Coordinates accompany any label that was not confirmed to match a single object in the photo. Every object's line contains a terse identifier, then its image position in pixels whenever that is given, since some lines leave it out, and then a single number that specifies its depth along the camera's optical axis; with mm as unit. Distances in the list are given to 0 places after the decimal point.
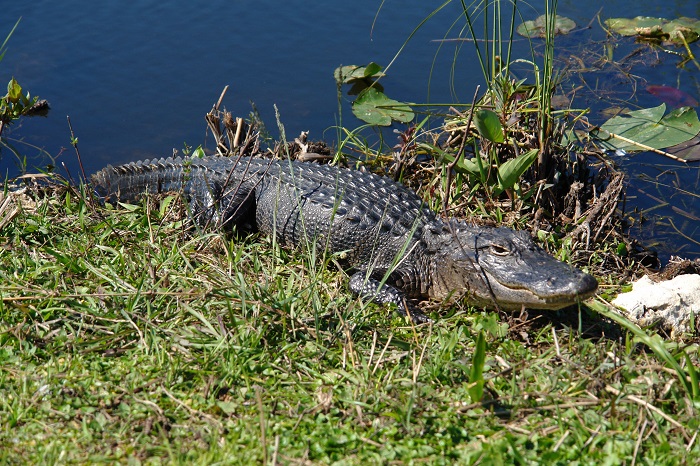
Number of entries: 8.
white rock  3961
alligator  4039
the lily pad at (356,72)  7184
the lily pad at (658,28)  8242
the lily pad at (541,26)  8383
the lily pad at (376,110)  6598
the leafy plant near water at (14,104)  6332
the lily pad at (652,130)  6172
